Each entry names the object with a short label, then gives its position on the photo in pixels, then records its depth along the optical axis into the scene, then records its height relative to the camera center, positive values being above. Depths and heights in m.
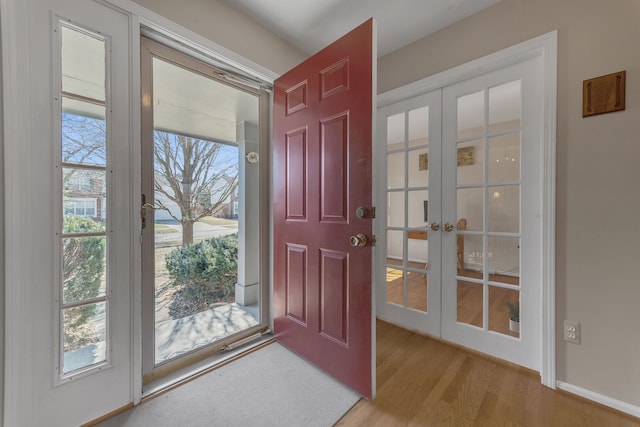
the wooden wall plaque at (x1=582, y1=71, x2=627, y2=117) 1.25 +0.62
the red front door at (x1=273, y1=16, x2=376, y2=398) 1.32 +0.04
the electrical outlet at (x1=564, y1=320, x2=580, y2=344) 1.37 -0.68
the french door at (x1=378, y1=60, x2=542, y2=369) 1.59 +0.01
